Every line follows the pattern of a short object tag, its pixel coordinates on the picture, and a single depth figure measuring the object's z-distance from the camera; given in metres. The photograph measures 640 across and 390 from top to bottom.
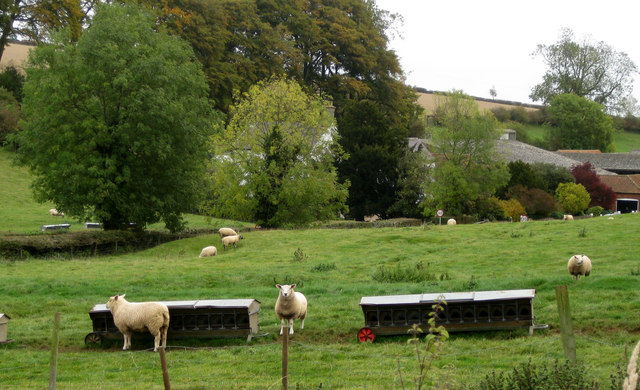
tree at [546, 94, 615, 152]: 126.69
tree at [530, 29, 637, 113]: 138.12
